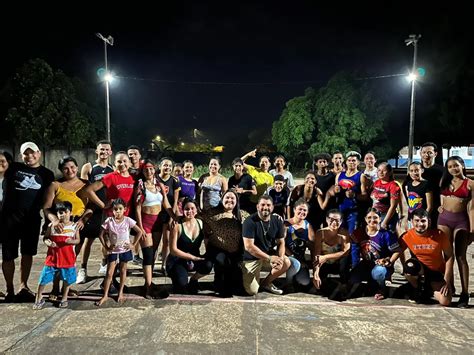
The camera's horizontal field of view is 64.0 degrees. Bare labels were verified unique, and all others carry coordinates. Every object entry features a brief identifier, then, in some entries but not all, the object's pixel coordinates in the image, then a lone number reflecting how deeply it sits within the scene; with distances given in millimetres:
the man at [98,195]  5027
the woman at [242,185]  6367
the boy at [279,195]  5992
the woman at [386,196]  5203
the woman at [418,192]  4930
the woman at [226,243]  4742
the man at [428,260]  4375
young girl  4359
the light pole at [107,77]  16866
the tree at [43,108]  19094
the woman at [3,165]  4426
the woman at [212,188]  5986
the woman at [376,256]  4609
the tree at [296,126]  28312
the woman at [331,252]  4809
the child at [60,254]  4191
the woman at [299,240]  4926
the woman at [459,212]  4477
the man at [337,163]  6016
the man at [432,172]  4957
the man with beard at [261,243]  4664
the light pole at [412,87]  16453
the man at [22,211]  4398
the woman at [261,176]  6578
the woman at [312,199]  5570
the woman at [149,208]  4654
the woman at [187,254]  4742
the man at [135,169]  4883
